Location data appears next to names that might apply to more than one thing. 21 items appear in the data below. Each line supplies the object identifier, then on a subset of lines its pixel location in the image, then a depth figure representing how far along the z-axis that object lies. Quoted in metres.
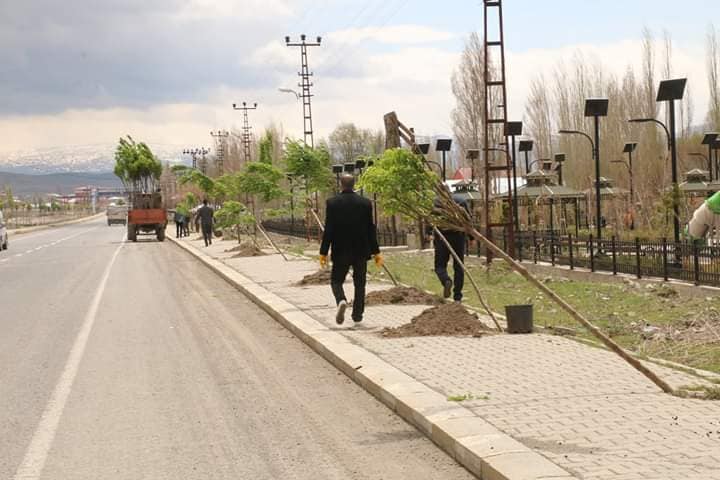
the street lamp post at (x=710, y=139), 34.03
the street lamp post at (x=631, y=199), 35.28
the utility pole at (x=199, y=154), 105.00
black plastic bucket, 11.88
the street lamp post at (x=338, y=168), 46.61
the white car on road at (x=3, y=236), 49.25
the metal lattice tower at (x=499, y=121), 25.73
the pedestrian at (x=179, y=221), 62.35
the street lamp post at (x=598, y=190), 26.53
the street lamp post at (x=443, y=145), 38.09
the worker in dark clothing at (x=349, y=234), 13.02
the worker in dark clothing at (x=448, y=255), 15.18
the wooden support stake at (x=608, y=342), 8.01
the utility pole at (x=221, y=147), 90.66
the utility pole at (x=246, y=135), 79.79
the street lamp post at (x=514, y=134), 32.38
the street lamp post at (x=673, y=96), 22.91
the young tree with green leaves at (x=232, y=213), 35.56
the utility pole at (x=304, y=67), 54.12
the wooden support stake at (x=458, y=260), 12.41
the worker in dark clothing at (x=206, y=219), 46.25
